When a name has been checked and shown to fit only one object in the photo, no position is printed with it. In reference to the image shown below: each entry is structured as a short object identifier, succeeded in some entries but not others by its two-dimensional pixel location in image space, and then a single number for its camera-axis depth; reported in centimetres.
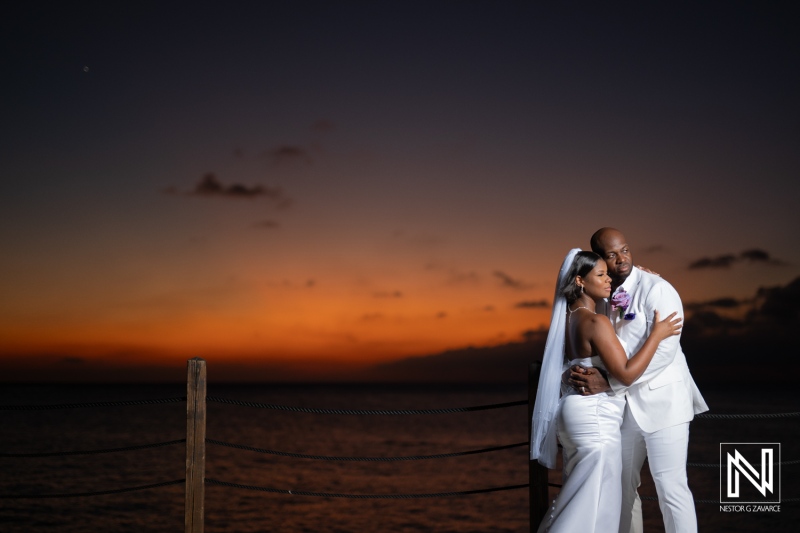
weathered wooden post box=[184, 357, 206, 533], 465
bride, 389
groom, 394
